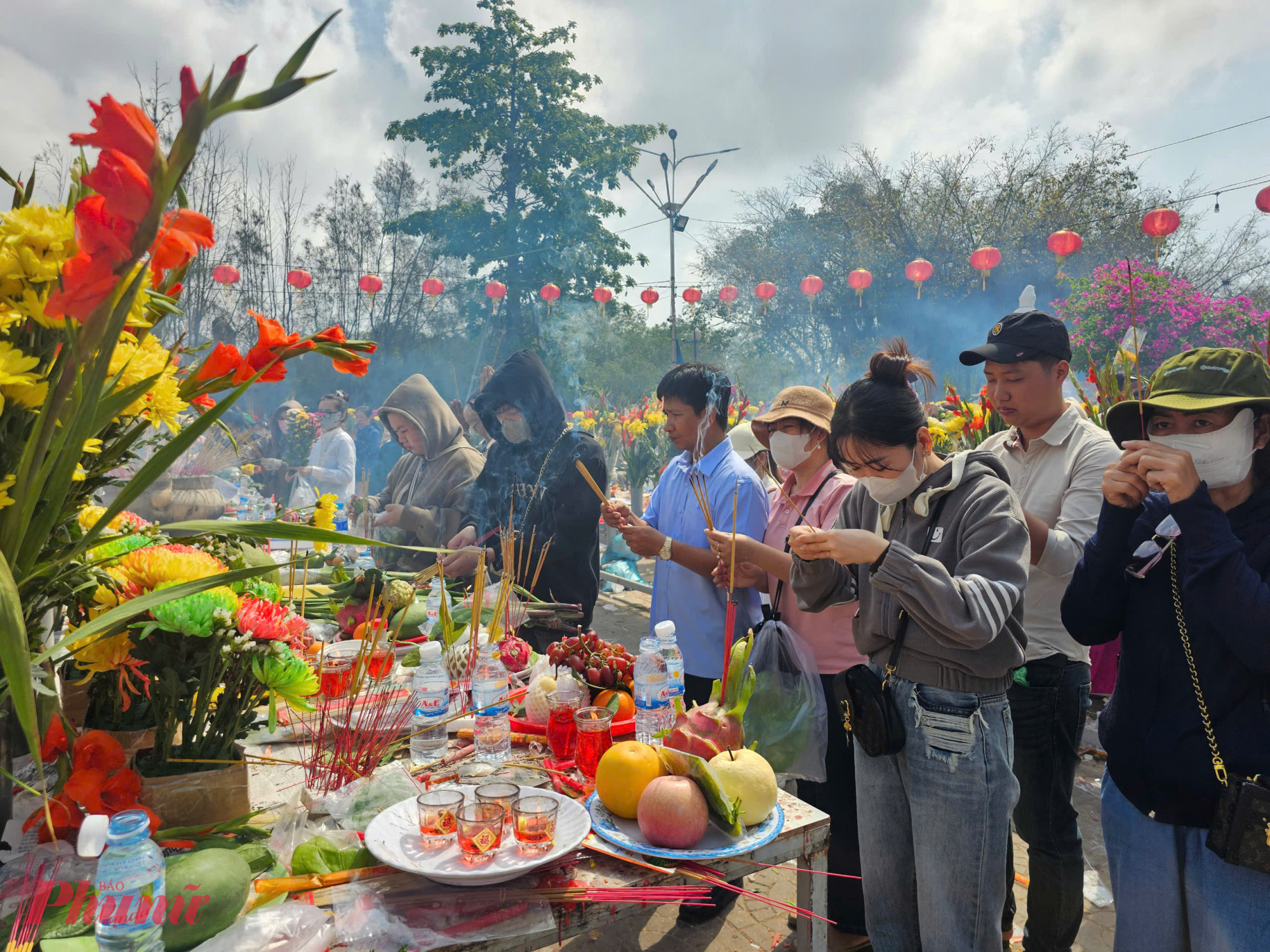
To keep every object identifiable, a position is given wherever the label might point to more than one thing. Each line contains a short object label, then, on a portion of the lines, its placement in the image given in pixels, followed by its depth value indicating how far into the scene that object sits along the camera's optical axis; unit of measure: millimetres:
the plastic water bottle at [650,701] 1820
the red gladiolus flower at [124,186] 634
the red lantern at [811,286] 16031
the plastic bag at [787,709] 2090
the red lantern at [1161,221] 9695
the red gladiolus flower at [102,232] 664
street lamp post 15765
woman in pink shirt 2348
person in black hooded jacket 3600
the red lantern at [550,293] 14922
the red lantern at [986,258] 13039
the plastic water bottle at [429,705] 1833
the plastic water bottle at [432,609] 2756
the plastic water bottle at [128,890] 951
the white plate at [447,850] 1188
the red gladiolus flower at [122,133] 632
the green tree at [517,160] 18641
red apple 1317
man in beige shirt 2143
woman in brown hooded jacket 4531
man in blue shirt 2629
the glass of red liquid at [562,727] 1811
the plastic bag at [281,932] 1039
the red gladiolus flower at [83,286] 676
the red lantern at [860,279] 15602
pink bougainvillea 10742
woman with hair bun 1592
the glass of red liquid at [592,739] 1682
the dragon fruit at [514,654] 2422
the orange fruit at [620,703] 1939
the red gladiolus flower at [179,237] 835
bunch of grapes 2033
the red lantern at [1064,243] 11570
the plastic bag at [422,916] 1093
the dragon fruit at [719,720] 1512
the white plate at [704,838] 1307
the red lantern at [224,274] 12211
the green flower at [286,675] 1338
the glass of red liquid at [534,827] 1257
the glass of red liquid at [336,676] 1895
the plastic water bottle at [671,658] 1949
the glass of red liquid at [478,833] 1236
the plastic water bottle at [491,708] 1757
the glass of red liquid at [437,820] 1291
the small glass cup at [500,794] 1285
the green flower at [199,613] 1232
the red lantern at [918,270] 14383
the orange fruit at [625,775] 1408
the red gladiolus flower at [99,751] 1273
